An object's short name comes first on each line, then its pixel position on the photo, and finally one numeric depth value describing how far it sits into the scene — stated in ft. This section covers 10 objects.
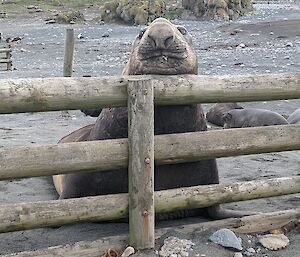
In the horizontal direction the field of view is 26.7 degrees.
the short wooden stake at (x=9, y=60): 60.76
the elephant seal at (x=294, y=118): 29.20
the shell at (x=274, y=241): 13.37
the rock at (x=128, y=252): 12.67
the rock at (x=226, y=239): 13.23
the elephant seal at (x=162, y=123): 14.11
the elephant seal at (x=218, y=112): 34.63
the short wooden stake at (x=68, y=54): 33.91
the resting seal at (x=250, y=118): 28.89
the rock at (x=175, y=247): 12.81
